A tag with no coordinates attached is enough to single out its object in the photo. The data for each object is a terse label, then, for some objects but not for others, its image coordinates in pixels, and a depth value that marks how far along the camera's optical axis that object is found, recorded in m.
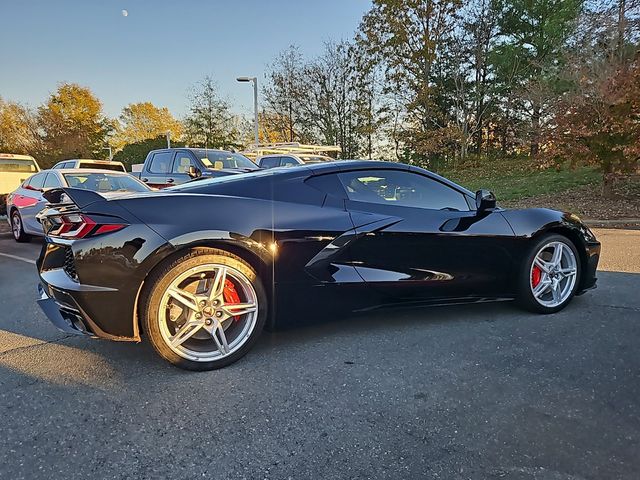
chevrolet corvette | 2.51
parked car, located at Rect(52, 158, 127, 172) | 12.38
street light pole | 18.84
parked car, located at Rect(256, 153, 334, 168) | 12.64
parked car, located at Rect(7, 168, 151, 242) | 7.36
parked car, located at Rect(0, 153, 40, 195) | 12.01
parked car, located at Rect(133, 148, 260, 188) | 9.89
